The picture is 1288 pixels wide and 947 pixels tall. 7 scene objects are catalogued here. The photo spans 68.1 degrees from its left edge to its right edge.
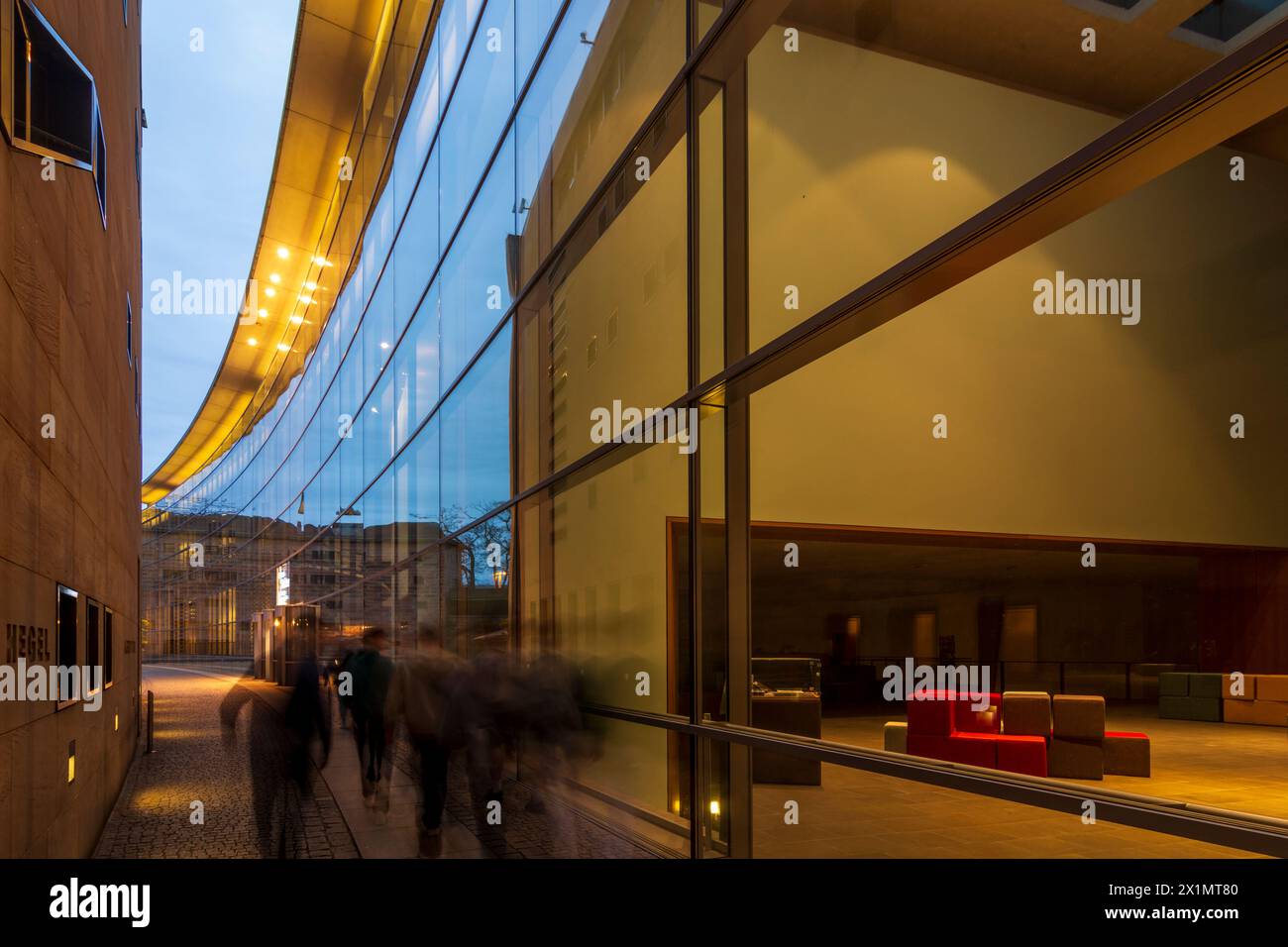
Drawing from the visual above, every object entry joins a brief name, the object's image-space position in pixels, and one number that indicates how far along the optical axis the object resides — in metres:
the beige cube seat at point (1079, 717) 9.54
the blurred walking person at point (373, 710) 9.47
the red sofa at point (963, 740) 9.37
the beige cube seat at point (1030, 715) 9.98
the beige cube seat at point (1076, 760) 9.66
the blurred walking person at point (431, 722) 7.36
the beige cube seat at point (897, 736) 11.23
